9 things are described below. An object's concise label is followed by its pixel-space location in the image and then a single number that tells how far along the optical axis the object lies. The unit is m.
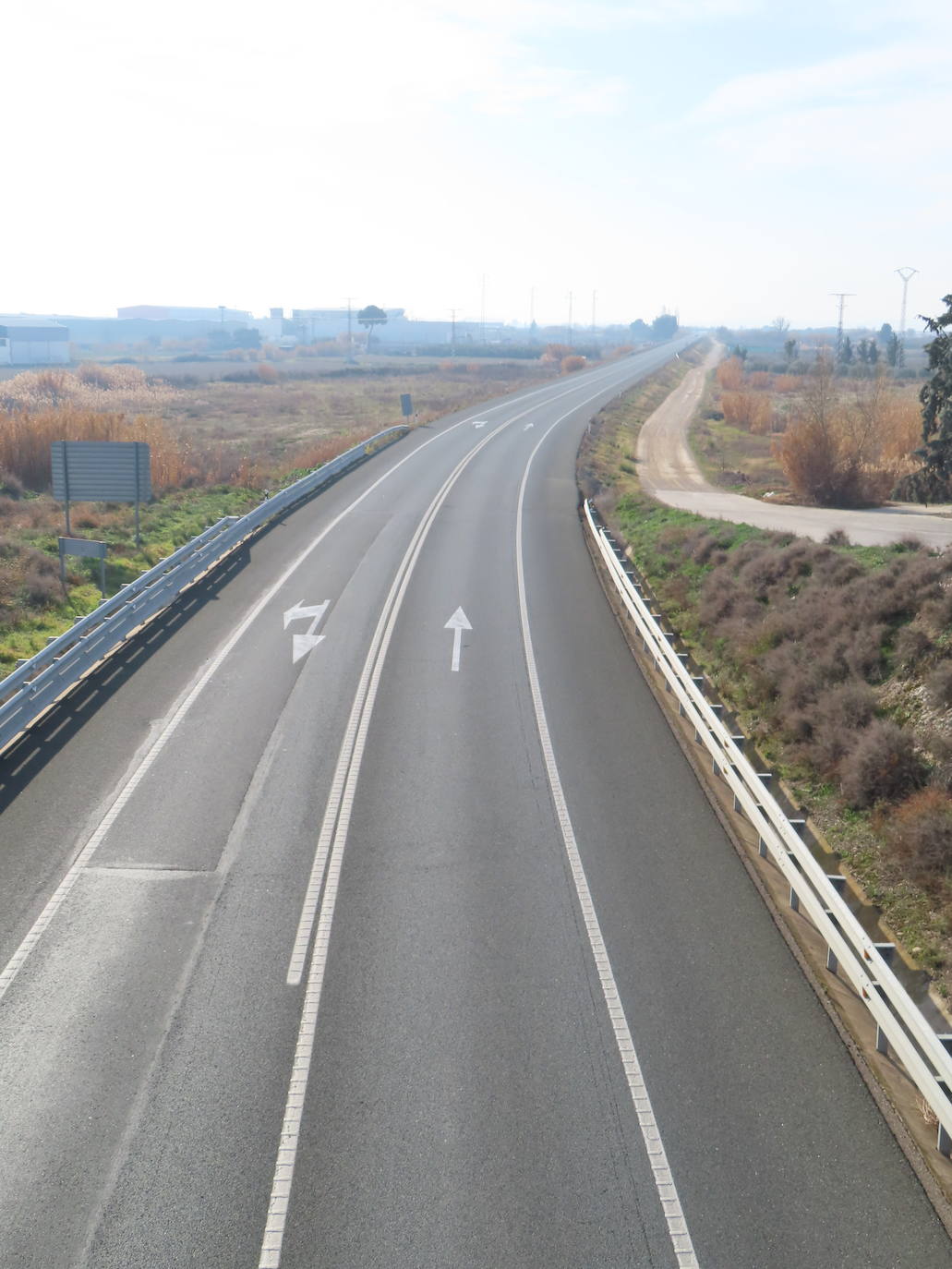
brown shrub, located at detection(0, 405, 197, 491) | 35.09
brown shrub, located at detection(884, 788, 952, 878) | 10.22
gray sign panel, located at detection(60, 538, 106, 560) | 18.62
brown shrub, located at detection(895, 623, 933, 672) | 14.40
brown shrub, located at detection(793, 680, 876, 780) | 13.04
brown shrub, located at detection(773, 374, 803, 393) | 95.13
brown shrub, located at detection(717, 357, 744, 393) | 91.06
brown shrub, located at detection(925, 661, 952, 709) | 12.99
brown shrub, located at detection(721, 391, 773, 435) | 63.47
